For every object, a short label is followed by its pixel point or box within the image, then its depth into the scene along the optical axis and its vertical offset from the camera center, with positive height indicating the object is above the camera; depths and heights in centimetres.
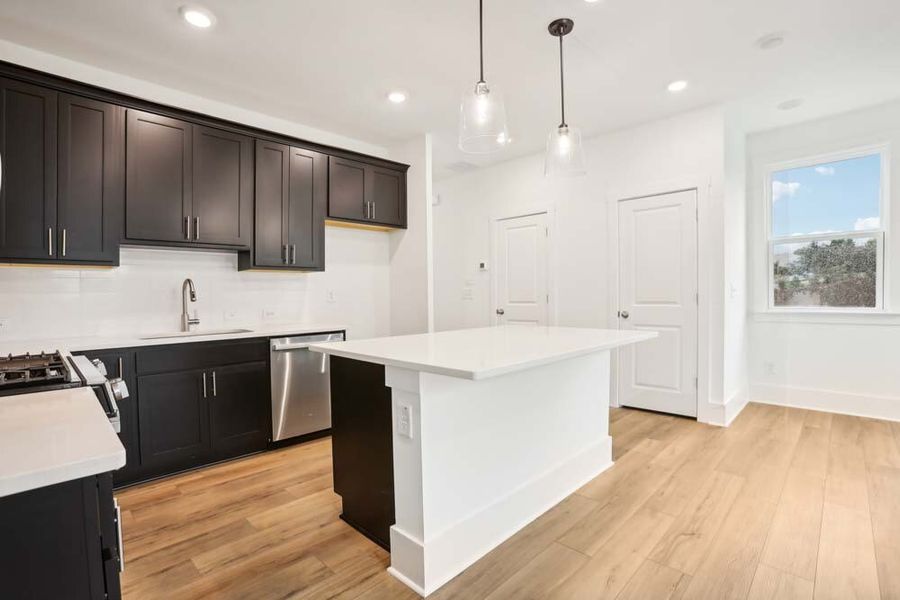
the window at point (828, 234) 384 +56
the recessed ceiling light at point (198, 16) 234 +152
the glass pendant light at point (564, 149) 246 +83
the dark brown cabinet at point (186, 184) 292 +82
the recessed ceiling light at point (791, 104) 361 +158
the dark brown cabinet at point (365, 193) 396 +99
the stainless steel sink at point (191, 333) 299 -24
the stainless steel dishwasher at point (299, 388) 324 -66
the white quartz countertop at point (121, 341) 245 -24
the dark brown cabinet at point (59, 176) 250 +74
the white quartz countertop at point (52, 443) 70 -26
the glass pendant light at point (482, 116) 202 +84
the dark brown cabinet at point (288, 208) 348 +75
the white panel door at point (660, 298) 384 -1
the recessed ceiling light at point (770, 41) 267 +155
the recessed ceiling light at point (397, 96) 338 +156
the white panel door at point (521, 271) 479 +30
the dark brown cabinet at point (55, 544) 71 -41
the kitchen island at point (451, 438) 175 -64
